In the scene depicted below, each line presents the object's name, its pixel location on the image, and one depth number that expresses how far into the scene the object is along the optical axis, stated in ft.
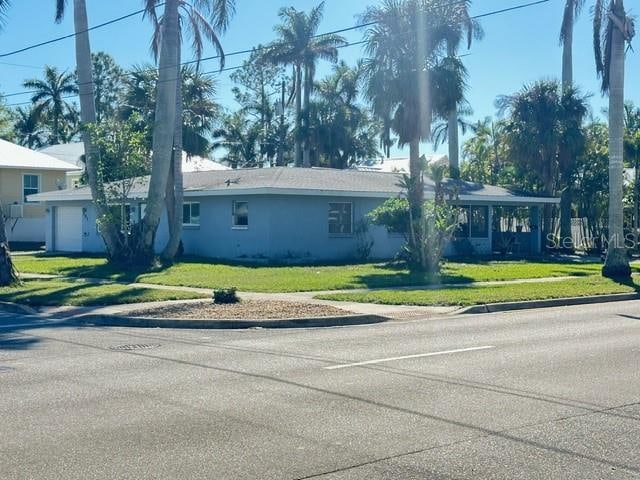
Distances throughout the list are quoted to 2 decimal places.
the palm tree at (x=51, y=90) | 223.71
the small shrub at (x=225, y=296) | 58.85
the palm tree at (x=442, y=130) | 185.57
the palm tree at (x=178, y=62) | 87.35
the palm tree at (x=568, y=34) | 139.23
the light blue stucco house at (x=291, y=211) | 100.83
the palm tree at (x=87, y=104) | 87.92
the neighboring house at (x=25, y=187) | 147.84
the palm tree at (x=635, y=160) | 127.13
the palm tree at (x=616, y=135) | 81.51
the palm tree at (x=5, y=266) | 72.08
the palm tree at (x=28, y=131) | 241.76
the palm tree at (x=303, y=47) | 181.16
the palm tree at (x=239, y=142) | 219.20
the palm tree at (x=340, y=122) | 184.24
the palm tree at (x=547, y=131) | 128.06
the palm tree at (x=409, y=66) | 100.99
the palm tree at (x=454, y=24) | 101.50
